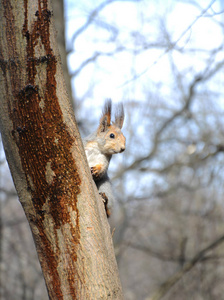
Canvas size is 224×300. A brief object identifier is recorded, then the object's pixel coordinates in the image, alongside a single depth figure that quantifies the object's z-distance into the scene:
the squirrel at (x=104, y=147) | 7.58
